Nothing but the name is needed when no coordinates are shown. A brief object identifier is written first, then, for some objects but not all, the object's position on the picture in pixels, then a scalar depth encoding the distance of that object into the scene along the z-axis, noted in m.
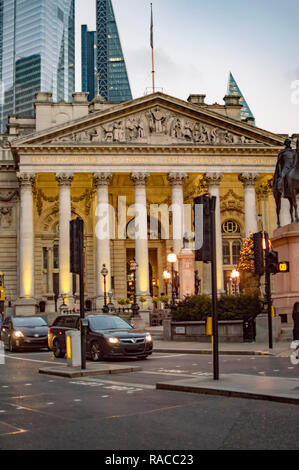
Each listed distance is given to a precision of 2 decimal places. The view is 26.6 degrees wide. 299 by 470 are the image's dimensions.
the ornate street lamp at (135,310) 39.36
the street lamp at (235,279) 50.72
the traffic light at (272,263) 22.12
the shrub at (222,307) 29.54
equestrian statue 24.44
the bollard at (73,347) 17.94
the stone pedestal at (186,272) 38.47
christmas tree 37.86
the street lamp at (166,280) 46.38
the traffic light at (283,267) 22.62
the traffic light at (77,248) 17.58
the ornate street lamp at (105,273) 48.06
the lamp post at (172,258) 37.40
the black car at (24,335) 28.81
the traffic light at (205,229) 13.59
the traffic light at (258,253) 23.19
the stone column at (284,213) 56.34
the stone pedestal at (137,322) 38.59
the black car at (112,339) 21.30
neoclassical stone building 53.75
